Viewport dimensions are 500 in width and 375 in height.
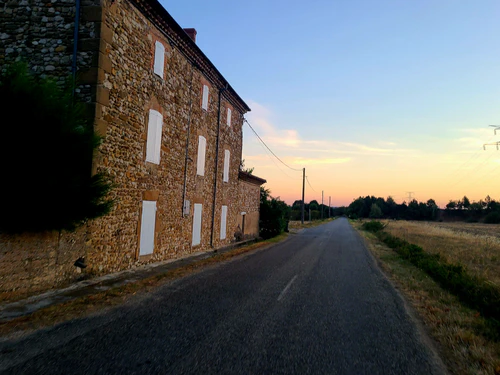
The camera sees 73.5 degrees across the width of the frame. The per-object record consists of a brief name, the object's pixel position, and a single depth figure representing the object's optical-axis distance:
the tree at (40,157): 6.23
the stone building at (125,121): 7.90
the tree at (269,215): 28.00
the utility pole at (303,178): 50.49
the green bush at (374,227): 43.16
